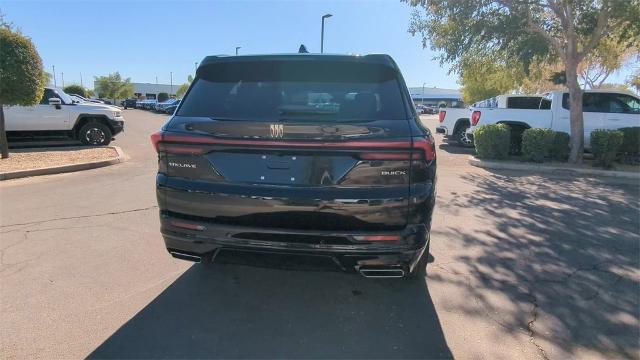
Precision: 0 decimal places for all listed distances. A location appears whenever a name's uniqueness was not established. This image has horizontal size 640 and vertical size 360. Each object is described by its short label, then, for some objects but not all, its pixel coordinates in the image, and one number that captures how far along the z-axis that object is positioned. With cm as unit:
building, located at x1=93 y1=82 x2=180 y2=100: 9766
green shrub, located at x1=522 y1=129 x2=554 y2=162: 1104
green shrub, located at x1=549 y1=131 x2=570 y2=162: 1140
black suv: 283
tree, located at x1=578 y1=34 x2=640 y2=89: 1401
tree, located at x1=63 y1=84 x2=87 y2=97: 4551
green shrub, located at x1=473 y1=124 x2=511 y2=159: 1141
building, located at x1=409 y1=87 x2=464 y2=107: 9475
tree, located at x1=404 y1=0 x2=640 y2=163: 1060
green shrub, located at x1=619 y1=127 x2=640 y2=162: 1089
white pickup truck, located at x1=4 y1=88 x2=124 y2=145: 1242
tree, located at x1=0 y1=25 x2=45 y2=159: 957
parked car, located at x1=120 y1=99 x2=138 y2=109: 5566
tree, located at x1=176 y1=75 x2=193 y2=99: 5691
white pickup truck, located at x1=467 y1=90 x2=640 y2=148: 1223
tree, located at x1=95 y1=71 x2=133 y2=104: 7344
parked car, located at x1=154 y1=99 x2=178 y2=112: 4088
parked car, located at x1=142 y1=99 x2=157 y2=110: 4731
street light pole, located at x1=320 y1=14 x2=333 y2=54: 2609
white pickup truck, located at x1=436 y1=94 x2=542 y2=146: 1409
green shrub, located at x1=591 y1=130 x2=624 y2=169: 1044
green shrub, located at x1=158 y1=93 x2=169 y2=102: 5485
